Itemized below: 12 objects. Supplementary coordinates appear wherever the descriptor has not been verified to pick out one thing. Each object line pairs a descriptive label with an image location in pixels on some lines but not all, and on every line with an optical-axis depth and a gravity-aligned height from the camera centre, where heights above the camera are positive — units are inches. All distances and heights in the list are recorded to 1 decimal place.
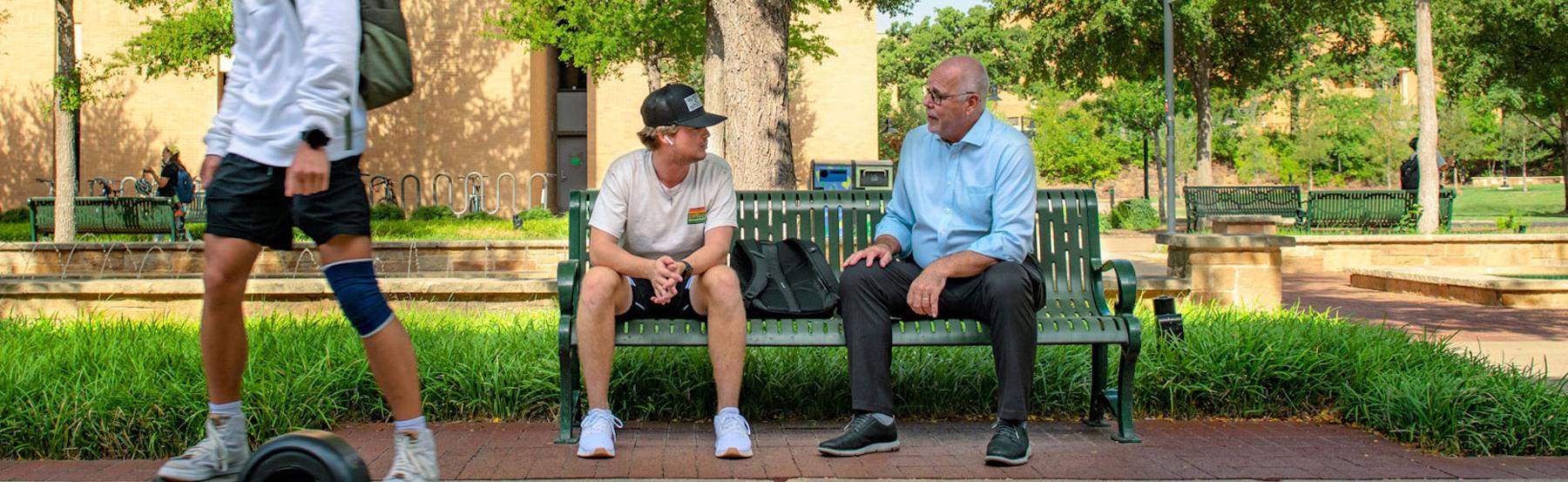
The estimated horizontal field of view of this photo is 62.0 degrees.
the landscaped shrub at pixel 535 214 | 814.5 +15.4
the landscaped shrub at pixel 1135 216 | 1186.6 +17.8
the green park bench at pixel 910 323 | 177.6 -8.4
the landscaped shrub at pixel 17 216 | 920.8 +18.2
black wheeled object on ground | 119.8 -20.5
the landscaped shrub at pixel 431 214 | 773.9 +15.4
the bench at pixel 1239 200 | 860.0 +23.4
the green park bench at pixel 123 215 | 589.3 +11.5
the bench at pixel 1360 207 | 765.3 +16.3
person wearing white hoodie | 125.6 +6.0
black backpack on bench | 183.3 -6.0
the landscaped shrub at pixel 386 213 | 762.8 +15.9
